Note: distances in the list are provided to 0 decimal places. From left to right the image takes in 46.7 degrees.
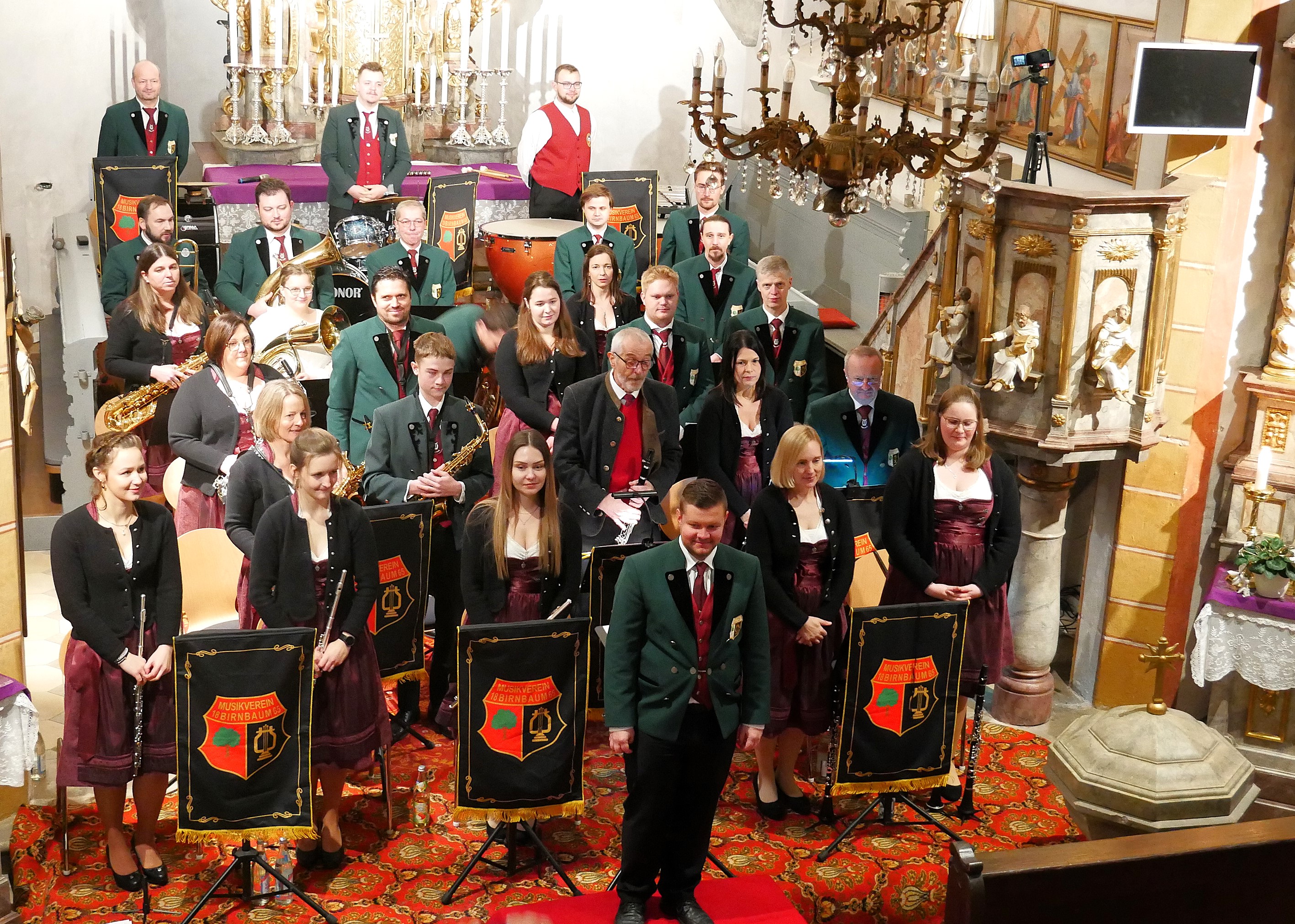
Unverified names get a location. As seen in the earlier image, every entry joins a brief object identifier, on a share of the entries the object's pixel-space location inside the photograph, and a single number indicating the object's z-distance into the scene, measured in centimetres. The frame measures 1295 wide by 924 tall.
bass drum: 844
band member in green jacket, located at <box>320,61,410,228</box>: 950
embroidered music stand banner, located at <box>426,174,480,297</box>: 934
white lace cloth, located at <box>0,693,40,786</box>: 498
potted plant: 607
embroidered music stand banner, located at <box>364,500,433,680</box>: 560
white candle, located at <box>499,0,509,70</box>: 1294
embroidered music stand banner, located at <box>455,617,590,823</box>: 495
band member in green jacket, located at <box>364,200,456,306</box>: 796
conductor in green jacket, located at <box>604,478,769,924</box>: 448
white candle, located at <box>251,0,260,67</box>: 1083
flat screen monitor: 598
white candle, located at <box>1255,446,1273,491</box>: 621
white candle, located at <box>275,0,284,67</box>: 1084
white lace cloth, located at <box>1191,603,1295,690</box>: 608
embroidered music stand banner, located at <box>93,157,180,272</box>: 909
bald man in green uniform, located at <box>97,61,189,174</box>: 992
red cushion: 1009
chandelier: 477
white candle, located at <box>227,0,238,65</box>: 1075
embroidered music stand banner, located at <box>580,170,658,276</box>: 999
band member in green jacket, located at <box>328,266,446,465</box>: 643
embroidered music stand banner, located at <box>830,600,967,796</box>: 526
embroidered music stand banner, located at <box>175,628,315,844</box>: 474
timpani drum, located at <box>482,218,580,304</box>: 936
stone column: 648
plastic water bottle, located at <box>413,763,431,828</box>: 550
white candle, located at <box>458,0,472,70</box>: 1182
